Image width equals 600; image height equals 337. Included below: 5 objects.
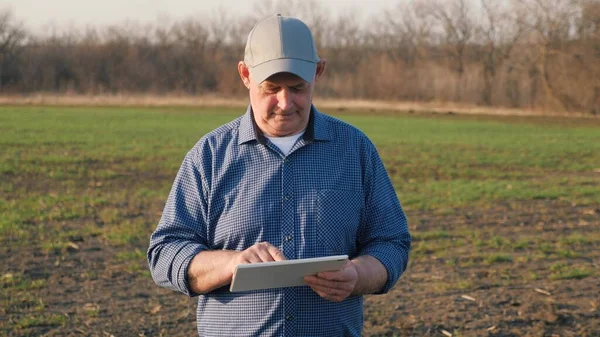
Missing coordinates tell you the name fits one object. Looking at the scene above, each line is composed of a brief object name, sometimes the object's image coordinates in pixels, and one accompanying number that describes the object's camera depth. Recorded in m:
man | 2.63
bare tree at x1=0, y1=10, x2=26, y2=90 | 46.59
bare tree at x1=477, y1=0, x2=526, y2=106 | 64.06
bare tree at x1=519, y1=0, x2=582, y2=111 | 56.00
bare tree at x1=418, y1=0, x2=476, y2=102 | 70.31
